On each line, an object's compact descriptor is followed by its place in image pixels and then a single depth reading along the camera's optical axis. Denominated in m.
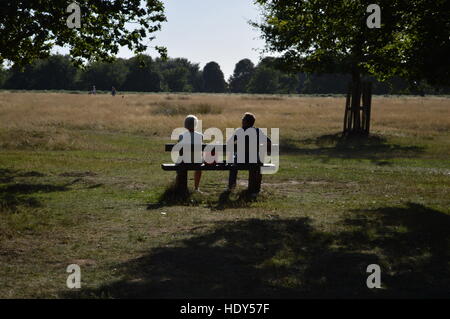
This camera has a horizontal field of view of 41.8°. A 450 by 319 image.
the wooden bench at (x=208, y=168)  11.24
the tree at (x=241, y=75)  180.64
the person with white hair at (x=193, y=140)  11.44
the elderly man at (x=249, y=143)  11.66
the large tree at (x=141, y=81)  133.50
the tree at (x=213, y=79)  178.38
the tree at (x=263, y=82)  150.84
